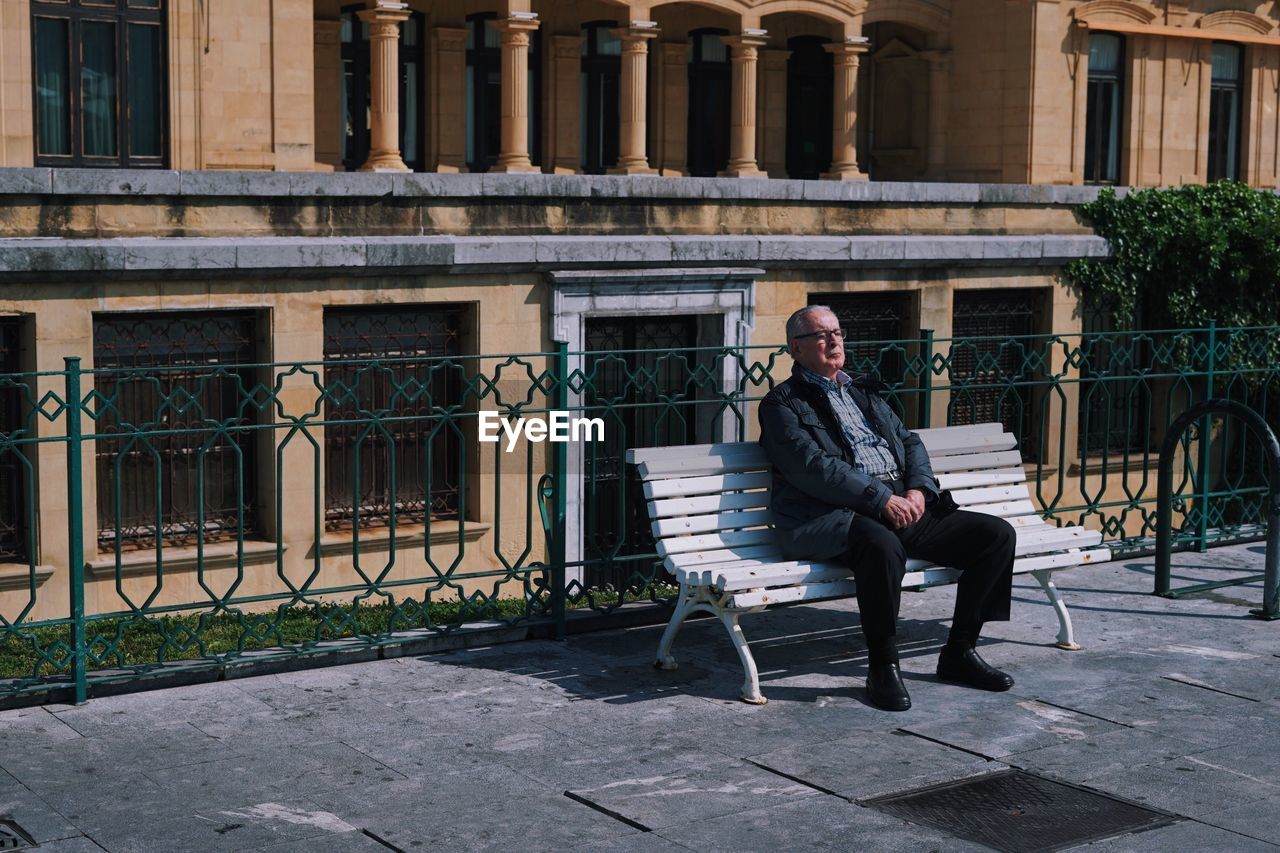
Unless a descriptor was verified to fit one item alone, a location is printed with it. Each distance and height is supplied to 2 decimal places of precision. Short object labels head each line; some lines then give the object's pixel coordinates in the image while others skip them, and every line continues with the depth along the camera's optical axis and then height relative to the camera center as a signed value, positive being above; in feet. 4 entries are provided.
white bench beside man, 25.77 -3.92
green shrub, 60.54 +1.06
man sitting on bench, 25.57 -3.34
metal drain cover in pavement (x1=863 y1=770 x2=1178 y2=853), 20.72 -6.29
